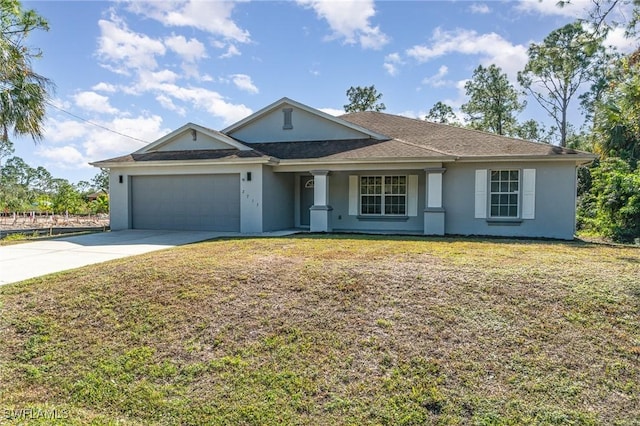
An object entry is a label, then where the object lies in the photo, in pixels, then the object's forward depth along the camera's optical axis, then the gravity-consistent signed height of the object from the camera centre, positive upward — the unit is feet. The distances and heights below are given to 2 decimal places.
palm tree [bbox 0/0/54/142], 30.48 +8.78
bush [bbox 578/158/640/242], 49.03 +0.49
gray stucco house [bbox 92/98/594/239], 43.45 +2.92
